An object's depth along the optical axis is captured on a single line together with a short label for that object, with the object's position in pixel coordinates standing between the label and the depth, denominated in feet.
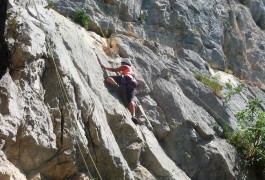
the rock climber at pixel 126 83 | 37.50
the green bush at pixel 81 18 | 44.91
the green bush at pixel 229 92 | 48.39
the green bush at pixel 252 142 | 43.42
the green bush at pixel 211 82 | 48.92
